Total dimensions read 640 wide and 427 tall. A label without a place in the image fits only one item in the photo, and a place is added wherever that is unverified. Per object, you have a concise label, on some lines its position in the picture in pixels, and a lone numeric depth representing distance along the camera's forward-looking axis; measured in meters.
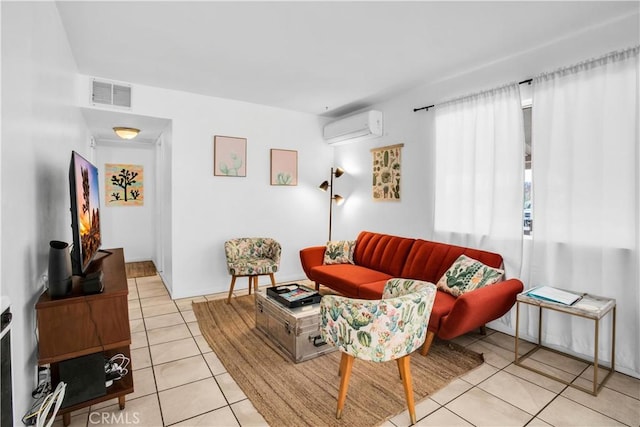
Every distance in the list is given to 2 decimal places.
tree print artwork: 5.96
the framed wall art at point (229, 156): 4.34
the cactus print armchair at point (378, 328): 1.75
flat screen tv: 1.78
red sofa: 2.48
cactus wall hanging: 4.20
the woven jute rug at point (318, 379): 1.98
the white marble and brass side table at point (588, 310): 2.18
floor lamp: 4.94
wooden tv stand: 1.65
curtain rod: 3.75
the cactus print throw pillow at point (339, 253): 4.18
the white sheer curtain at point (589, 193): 2.35
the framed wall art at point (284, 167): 4.79
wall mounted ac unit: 4.31
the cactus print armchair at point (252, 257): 3.91
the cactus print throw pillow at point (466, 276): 2.79
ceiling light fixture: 4.23
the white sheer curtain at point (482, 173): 3.00
